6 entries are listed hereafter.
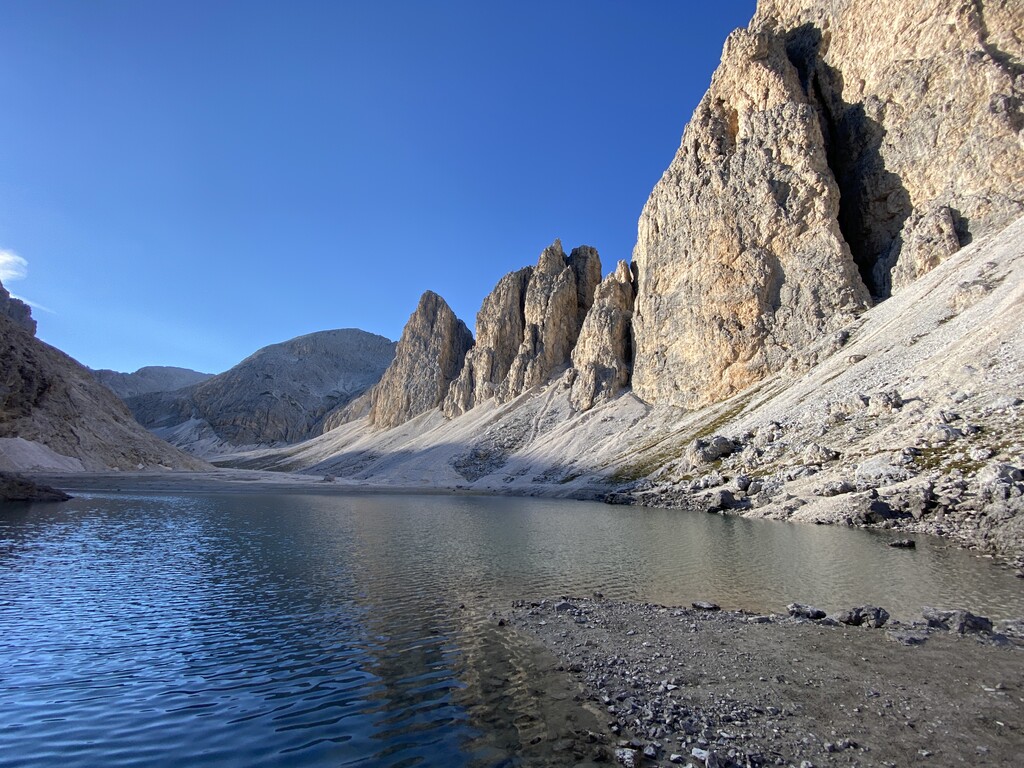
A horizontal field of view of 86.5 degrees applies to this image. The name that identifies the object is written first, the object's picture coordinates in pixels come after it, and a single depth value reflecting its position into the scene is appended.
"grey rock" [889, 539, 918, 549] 33.62
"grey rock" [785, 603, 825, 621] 20.06
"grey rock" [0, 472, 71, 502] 63.69
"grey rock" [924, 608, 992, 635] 17.78
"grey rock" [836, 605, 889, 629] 19.05
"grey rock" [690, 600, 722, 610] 21.87
